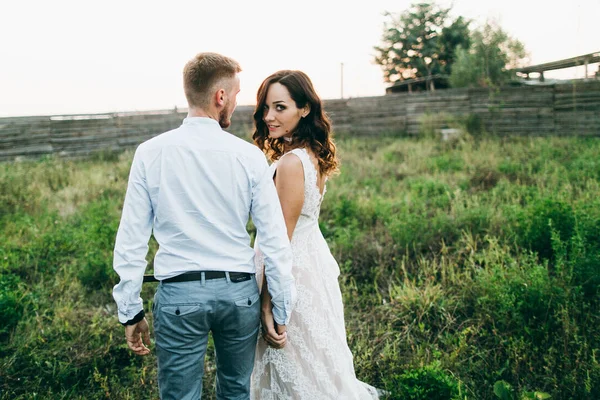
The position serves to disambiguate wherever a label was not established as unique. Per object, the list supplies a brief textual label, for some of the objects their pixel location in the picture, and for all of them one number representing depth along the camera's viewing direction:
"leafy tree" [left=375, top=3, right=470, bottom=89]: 34.19
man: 1.91
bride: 2.39
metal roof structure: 10.52
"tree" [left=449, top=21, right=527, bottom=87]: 18.27
